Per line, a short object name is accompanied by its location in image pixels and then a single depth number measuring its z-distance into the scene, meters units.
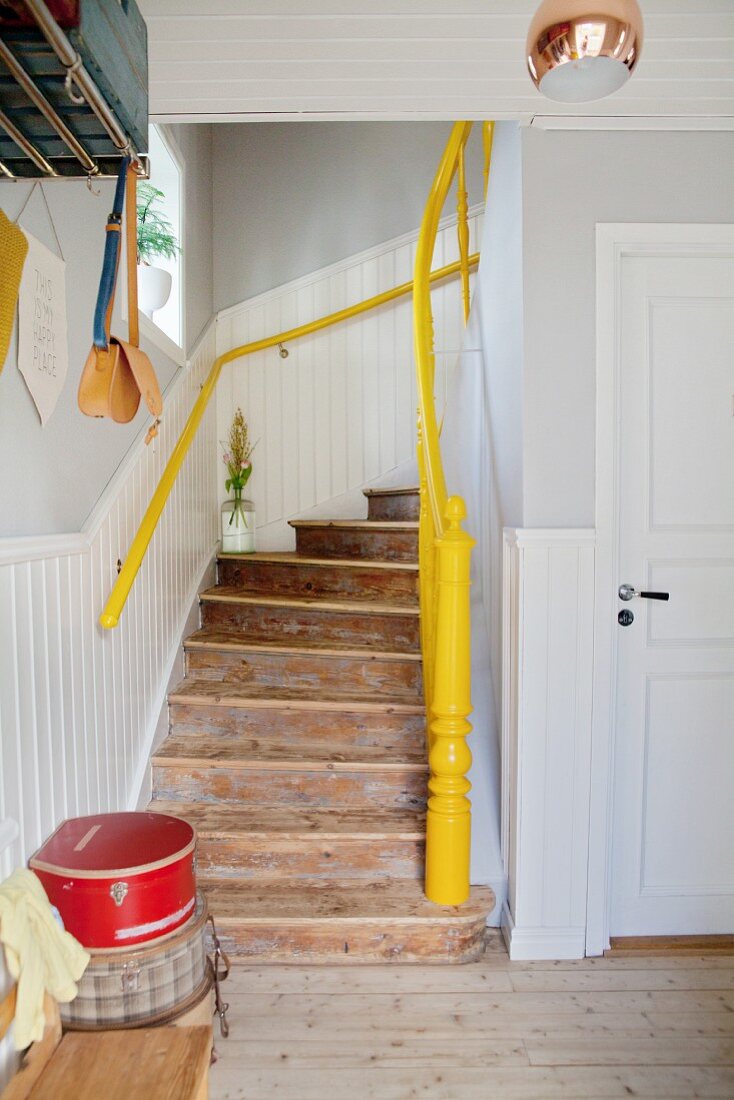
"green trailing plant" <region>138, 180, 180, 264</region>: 2.97
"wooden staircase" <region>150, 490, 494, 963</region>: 2.12
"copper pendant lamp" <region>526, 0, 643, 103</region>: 1.00
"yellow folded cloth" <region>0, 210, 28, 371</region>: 1.48
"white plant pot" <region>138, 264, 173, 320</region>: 2.83
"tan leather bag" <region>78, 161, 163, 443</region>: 1.31
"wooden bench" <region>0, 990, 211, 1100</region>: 1.21
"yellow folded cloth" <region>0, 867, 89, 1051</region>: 1.27
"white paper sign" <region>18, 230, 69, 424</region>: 1.71
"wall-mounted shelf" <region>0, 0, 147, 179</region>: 0.94
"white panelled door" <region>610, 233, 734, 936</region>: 2.22
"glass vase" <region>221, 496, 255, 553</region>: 3.63
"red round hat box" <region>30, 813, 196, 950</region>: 1.55
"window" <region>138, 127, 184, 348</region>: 3.12
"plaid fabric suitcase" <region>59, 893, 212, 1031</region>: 1.56
